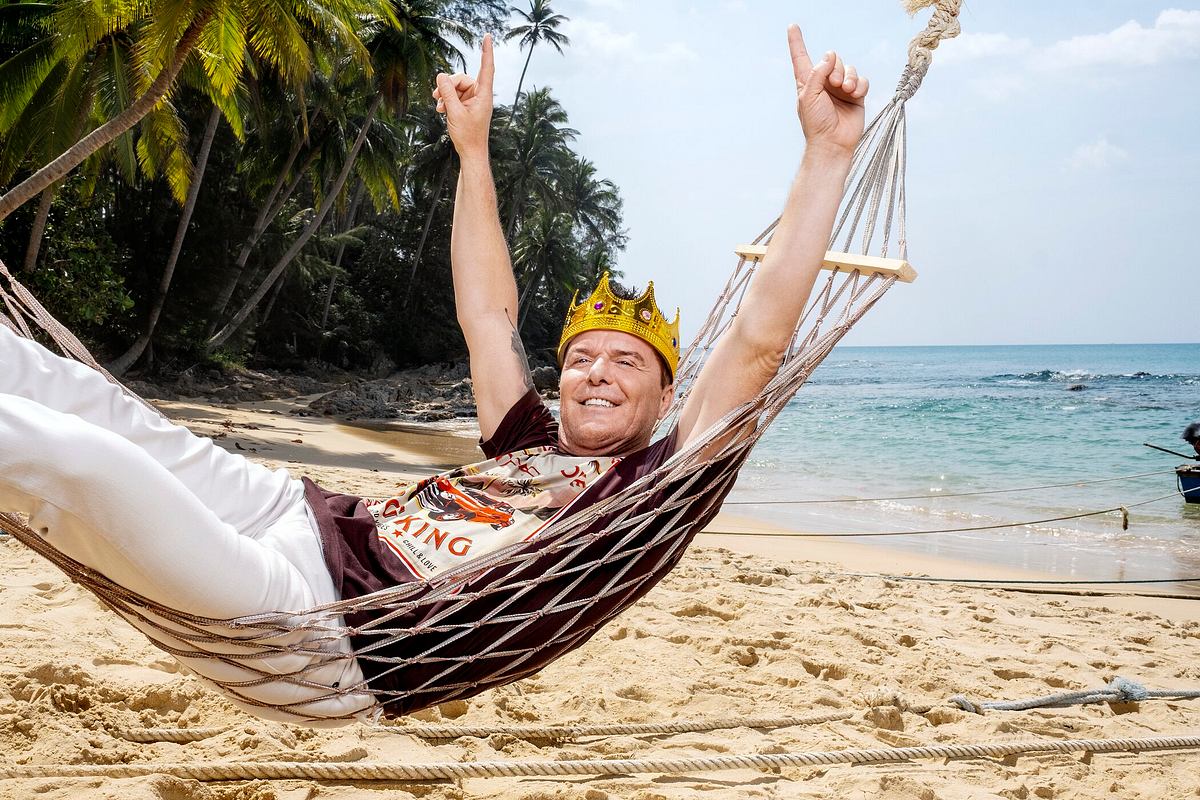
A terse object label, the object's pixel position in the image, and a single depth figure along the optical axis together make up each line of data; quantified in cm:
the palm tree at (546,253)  2438
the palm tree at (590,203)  2823
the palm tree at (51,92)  871
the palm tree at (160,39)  694
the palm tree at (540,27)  2430
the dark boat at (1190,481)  687
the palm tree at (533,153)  2319
